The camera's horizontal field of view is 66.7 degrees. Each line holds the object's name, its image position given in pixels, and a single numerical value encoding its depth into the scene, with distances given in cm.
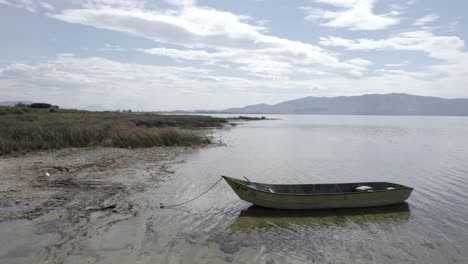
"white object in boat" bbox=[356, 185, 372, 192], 1418
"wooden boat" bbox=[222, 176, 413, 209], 1269
